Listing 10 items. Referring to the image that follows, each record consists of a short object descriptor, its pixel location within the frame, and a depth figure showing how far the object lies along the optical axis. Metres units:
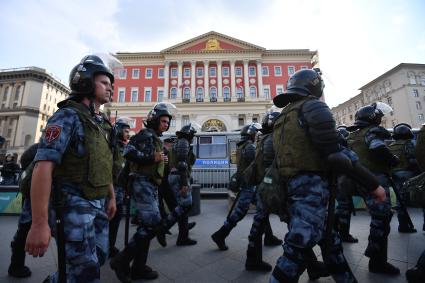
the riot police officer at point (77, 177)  1.42
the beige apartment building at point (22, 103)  54.82
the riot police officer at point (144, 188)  2.76
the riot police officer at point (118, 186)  3.57
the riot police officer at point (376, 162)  2.93
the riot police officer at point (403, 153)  5.19
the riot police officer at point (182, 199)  4.01
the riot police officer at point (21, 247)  3.01
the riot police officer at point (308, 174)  1.80
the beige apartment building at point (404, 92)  48.34
